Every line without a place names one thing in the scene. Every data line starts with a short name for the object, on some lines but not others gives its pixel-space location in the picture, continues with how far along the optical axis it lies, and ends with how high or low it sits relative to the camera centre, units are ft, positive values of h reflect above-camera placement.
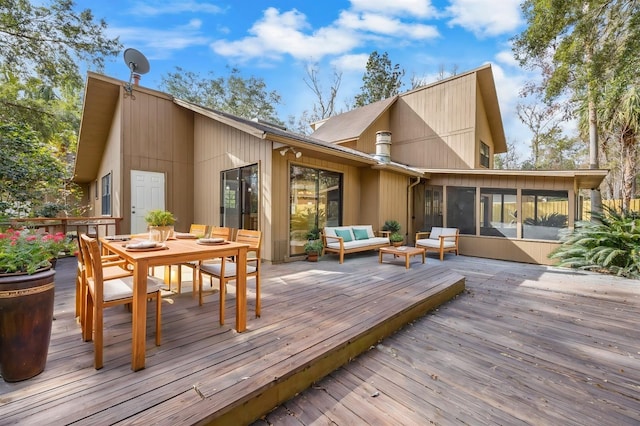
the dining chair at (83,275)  7.87 -1.91
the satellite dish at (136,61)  20.12 +11.22
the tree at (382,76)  58.08 +29.15
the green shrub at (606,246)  18.03 -2.22
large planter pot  5.45 -2.35
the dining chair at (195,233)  11.21 -1.09
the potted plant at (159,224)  8.98 -0.45
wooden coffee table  17.57 -2.59
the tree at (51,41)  24.64 +16.16
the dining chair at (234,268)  8.69 -2.05
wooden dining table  6.11 -1.29
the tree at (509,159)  68.23 +13.90
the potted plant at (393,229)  23.34 -1.45
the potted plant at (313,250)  19.07 -2.64
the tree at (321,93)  60.80 +27.14
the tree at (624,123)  24.31 +8.71
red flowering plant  5.78 -0.94
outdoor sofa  19.56 -2.12
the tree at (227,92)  60.44 +26.97
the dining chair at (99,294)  6.12 -2.07
